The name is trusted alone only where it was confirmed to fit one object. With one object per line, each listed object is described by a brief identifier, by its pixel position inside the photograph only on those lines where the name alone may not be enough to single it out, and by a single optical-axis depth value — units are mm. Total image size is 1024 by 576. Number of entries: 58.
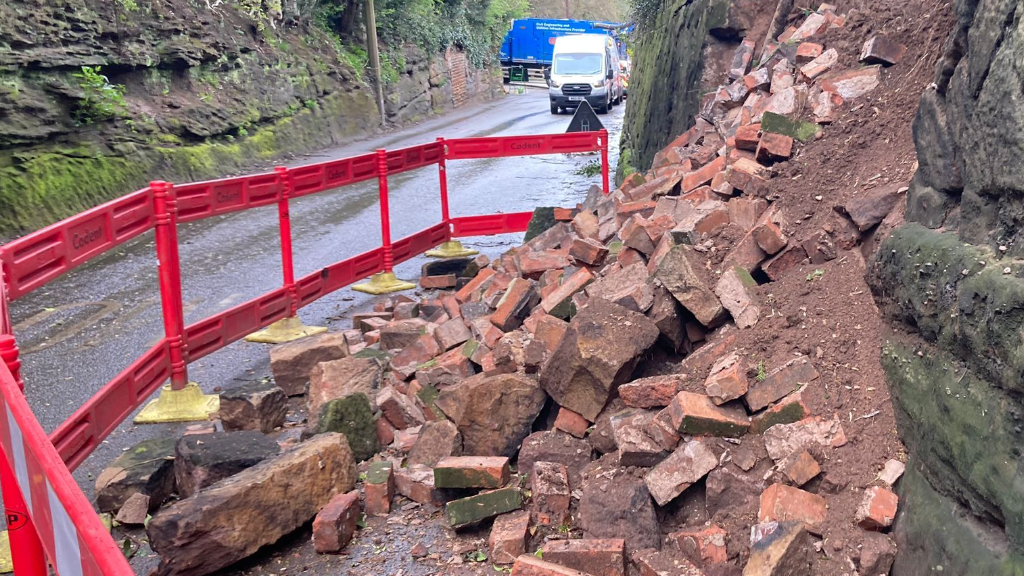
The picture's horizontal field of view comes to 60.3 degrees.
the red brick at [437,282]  8523
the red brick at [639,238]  5246
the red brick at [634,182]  7227
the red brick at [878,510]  3135
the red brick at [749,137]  5715
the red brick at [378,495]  4164
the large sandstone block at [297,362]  5711
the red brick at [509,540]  3699
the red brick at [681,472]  3590
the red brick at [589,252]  5699
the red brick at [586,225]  6751
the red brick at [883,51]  5590
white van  30781
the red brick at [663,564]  3324
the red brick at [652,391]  4035
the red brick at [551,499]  3898
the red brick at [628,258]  5230
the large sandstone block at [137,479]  4188
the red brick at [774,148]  5355
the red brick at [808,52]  6305
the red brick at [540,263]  6312
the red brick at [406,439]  4719
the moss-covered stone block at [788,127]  5406
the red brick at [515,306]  5461
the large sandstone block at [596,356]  4219
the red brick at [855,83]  5492
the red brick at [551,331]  4793
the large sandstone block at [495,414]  4504
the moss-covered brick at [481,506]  3906
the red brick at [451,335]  5711
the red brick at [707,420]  3678
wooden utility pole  25719
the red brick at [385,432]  4848
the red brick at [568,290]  5215
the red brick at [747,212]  5020
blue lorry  48875
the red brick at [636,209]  6023
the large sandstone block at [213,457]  4086
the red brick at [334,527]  3840
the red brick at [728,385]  3777
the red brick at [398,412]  4906
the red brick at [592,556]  3424
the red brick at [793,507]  3262
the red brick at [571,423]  4311
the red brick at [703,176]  5867
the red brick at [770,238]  4578
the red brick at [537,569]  3328
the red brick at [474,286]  6890
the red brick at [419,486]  4219
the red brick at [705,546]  3326
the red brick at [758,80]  6770
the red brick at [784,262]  4539
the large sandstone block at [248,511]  3613
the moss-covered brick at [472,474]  4051
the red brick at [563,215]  8586
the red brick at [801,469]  3385
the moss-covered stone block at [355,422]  4645
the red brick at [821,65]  6039
